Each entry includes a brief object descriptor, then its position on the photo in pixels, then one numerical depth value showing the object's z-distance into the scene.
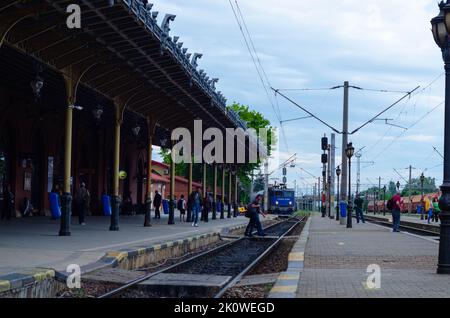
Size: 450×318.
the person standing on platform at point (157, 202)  38.28
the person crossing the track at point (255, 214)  25.73
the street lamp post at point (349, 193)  33.75
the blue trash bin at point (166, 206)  47.75
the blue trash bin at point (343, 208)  37.18
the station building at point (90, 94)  16.30
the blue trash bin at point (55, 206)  24.59
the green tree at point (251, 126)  77.62
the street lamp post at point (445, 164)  11.58
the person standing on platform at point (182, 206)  37.91
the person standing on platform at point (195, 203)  30.40
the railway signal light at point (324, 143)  39.31
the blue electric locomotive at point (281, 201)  74.61
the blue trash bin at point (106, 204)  32.47
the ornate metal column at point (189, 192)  35.72
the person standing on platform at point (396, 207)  27.30
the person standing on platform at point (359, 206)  40.64
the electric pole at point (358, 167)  87.66
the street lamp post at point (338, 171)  53.15
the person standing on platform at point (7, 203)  26.17
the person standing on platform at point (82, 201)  24.98
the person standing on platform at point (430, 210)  45.53
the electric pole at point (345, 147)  36.88
